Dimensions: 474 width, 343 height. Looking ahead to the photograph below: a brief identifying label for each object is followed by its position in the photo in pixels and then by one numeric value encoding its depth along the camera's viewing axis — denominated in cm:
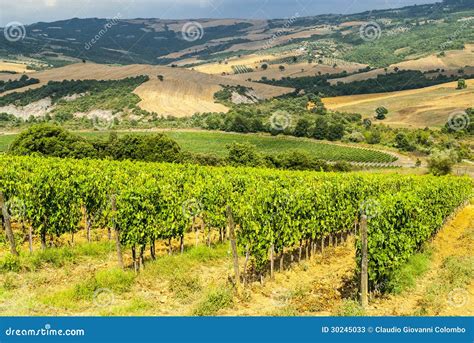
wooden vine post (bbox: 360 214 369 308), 1836
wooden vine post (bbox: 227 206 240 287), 1964
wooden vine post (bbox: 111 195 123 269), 2125
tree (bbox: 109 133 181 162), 7519
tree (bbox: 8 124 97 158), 6850
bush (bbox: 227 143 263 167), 7944
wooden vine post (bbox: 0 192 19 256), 2150
